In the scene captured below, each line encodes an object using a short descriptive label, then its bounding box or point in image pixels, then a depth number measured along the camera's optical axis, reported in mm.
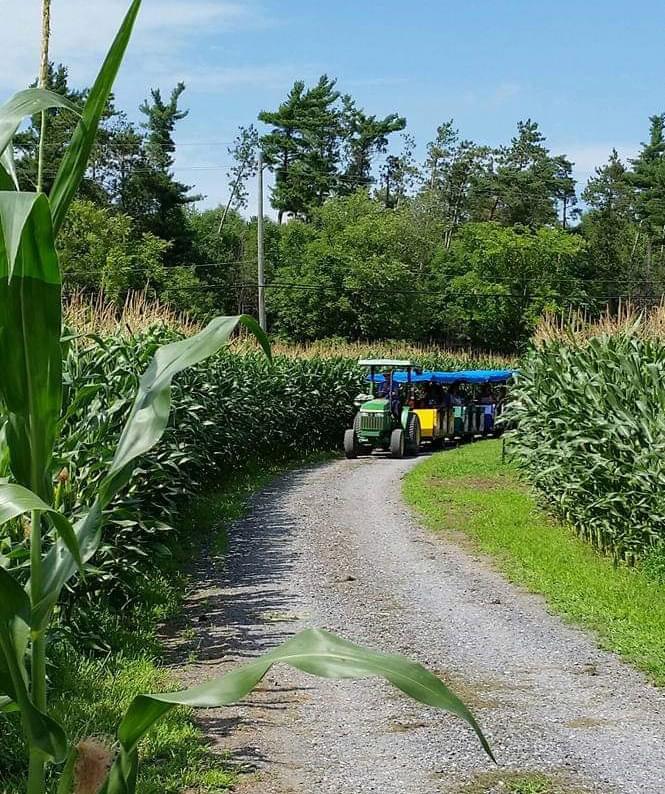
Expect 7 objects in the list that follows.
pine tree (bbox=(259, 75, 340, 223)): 59219
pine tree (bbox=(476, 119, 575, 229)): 65750
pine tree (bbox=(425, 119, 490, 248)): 69812
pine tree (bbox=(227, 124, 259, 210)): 63250
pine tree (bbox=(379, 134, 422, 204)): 71062
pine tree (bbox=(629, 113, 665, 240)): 58750
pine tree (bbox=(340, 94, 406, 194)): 66188
